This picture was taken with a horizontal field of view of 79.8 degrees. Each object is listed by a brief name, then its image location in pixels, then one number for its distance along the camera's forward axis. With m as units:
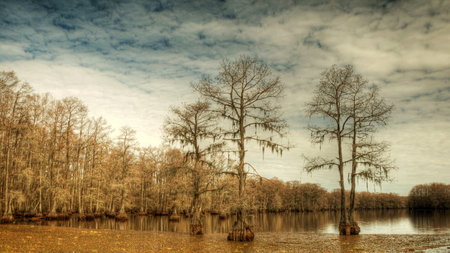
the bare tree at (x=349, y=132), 20.89
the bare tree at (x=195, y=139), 20.77
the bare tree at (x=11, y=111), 25.06
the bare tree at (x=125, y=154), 42.53
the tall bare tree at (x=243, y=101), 18.44
